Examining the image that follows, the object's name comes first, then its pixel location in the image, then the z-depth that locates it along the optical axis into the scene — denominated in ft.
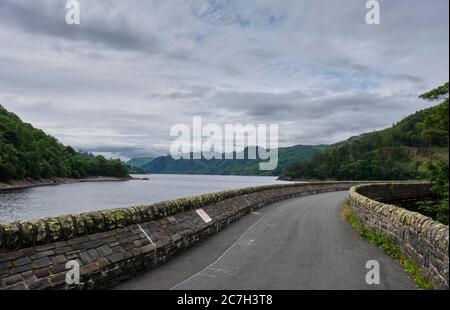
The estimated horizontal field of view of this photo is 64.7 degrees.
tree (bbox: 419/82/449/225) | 39.91
